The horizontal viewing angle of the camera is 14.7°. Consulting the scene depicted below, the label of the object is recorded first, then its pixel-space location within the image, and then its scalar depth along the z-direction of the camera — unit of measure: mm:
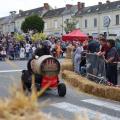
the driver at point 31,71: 12356
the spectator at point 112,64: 14156
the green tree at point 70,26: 70275
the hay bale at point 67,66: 19584
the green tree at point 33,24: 83125
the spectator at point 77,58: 18731
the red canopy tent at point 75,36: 28334
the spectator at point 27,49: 32469
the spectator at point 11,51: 31656
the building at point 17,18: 99938
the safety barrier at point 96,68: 14304
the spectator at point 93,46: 18078
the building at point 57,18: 86438
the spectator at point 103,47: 14525
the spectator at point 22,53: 32213
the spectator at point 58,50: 34000
